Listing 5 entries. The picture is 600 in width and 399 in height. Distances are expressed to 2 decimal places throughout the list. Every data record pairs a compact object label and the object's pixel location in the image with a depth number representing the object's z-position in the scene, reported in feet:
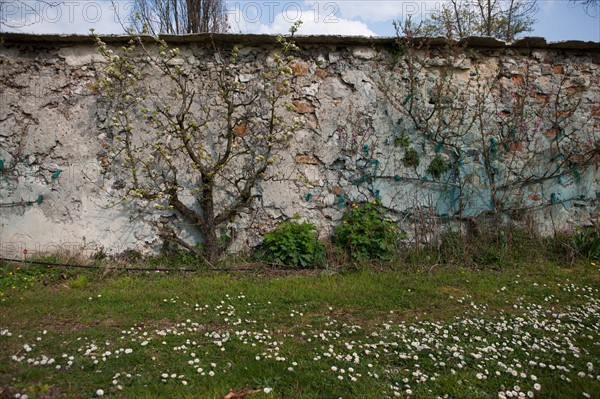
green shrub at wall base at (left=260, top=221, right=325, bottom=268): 16.88
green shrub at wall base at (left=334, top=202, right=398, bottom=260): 17.22
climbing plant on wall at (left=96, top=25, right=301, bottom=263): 17.43
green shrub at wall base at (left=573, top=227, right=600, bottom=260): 17.71
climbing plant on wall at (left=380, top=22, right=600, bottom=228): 18.81
